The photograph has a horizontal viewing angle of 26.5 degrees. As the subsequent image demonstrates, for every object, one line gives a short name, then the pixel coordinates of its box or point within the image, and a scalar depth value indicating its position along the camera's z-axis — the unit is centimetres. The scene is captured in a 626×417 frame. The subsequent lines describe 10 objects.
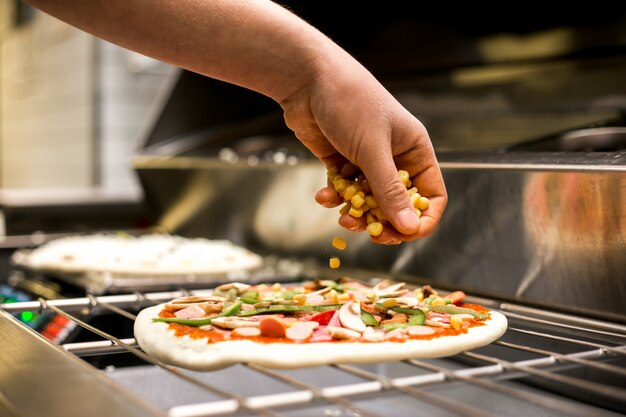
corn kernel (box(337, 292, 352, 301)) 81
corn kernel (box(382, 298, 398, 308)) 77
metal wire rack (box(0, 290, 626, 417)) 62
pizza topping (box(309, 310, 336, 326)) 74
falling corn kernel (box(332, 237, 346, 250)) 77
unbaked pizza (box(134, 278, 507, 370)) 67
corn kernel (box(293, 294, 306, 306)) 78
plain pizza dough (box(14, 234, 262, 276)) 110
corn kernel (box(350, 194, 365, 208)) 74
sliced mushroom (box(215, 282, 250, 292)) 82
